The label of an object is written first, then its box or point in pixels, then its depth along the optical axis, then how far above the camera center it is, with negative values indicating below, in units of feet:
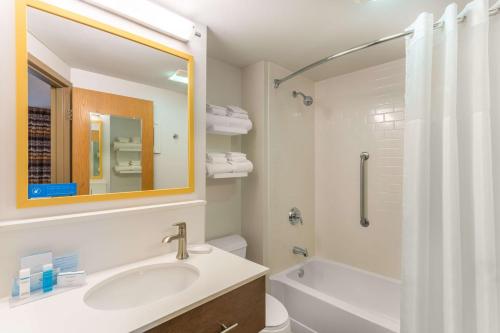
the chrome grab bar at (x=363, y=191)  7.49 -0.77
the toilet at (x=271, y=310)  4.24 -2.79
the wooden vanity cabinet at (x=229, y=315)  2.77 -1.89
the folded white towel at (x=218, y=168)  5.66 -0.01
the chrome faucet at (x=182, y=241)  4.14 -1.28
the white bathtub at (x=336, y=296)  5.14 -3.49
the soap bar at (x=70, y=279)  3.15 -1.47
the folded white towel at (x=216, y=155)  5.86 +0.32
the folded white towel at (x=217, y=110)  5.74 +1.41
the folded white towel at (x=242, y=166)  6.16 +0.04
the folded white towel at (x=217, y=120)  5.69 +1.15
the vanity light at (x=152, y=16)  3.92 +2.70
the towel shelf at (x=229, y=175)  5.76 -0.18
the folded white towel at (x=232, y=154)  6.21 +0.35
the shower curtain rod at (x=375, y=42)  3.16 +2.30
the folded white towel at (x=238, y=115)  6.19 +1.39
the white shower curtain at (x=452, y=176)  3.07 -0.14
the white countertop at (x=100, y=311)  2.41 -1.58
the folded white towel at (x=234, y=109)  6.26 +1.54
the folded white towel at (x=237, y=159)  6.18 +0.22
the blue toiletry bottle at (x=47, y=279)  3.03 -1.40
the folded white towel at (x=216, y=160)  5.81 +0.19
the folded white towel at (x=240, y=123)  6.12 +1.17
